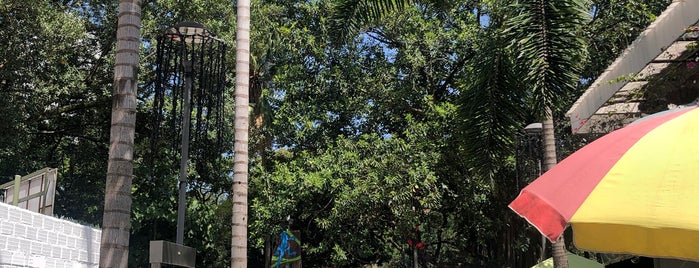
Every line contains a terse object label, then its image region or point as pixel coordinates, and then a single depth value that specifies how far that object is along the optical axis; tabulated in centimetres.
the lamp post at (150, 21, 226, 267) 702
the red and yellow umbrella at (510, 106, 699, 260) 304
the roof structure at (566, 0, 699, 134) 817
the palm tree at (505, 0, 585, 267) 878
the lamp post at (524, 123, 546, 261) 1353
